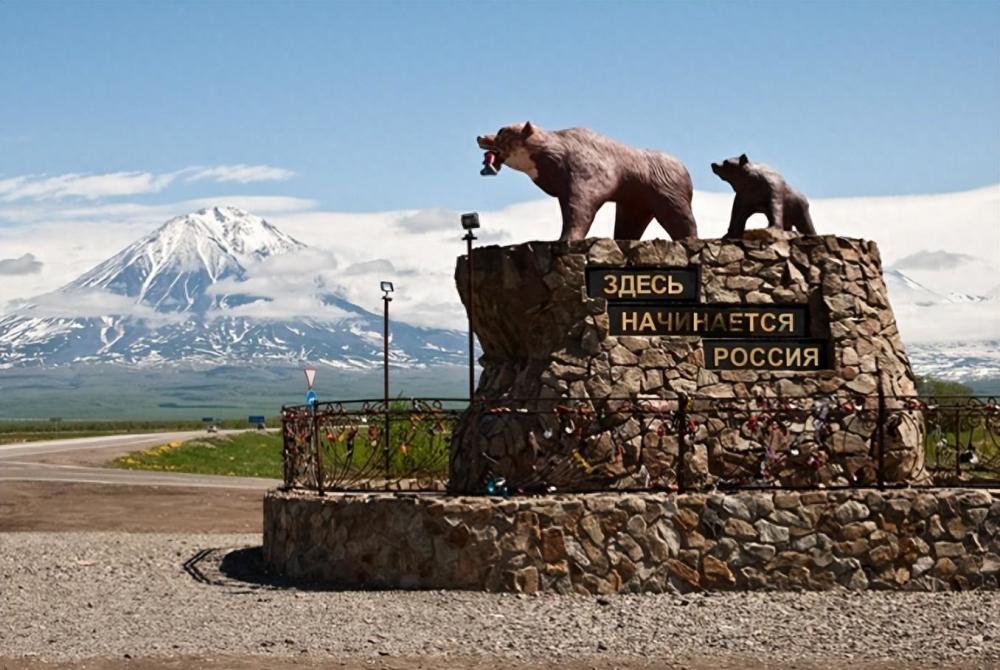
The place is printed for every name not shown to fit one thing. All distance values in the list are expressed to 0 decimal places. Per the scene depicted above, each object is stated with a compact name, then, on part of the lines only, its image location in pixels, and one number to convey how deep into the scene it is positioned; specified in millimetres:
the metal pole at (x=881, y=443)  16250
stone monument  16594
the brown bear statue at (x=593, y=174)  17953
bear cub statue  18672
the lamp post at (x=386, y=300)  36812
